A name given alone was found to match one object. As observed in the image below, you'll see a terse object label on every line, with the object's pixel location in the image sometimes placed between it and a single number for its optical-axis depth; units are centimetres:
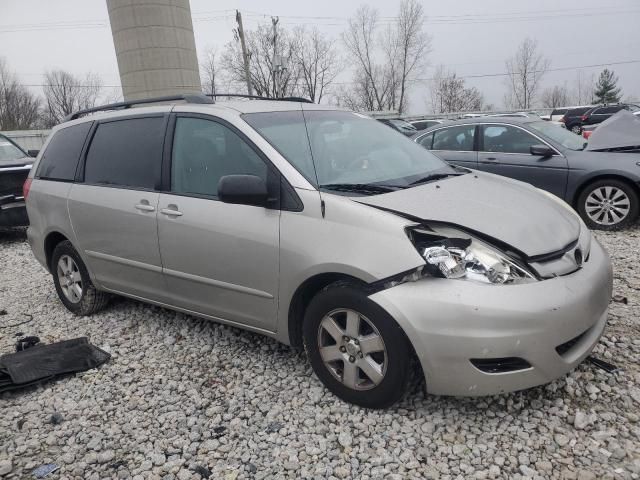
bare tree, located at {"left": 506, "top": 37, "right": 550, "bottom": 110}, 5538
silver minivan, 241
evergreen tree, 6350
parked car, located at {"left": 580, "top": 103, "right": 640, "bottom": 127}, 2544
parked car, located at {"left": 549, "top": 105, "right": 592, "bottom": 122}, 3522
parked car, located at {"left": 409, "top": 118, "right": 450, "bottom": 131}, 2608
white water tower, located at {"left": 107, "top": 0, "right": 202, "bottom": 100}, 1939
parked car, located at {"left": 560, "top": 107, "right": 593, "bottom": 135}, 2736
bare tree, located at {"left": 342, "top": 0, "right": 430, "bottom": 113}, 4666
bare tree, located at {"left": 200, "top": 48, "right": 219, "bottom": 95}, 5178
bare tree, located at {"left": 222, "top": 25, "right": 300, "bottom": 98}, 4668
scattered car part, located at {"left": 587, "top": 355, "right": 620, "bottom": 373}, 295
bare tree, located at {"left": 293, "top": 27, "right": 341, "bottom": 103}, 5169
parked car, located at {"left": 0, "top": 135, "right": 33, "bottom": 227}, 777
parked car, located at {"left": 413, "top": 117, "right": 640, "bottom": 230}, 635
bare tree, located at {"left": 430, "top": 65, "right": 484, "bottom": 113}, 5669
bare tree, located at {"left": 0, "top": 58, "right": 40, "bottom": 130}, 4822
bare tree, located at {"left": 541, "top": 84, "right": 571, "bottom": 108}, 6869
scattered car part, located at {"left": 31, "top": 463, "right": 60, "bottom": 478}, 250
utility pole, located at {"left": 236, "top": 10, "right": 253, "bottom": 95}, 3188
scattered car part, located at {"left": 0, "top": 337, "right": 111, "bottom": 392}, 336
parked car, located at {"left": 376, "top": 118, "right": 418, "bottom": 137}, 2118
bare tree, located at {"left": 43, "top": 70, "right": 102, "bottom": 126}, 5790
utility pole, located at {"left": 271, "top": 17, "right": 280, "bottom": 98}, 2787
